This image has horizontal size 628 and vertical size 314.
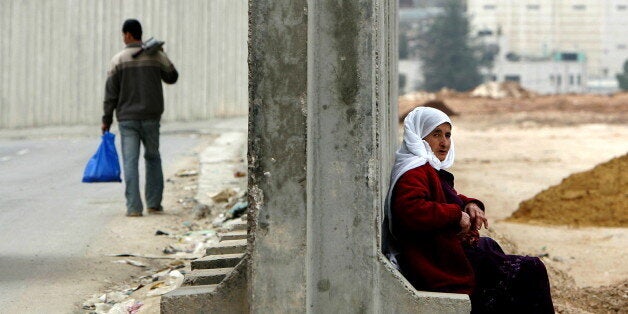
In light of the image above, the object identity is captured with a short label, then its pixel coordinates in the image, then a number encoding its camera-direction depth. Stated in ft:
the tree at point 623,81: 613.82
